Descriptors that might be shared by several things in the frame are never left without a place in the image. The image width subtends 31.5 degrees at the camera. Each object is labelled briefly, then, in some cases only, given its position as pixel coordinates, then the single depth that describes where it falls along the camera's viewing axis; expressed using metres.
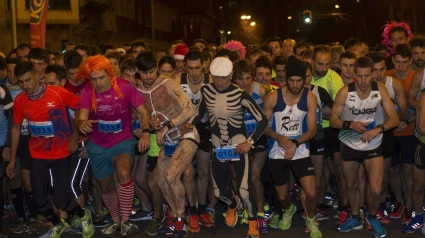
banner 18.86
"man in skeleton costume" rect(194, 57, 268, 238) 9.16
